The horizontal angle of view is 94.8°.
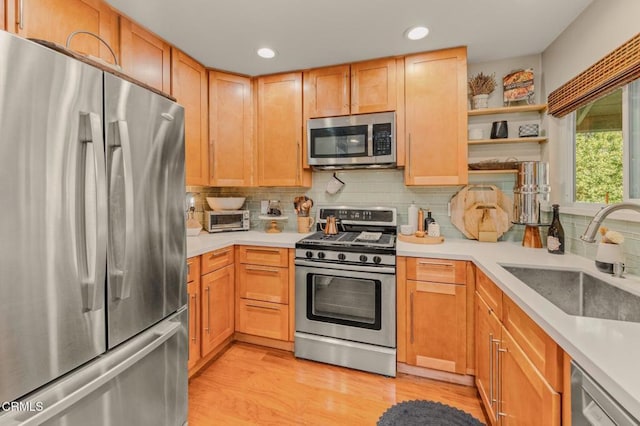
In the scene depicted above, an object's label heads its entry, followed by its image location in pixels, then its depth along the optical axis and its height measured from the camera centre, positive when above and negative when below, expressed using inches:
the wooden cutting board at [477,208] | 95.2 +0.5
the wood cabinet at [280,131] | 105.8 +29.1
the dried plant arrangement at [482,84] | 93.3 +40.1
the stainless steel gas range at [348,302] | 83.3 -27.3
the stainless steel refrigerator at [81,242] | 32.7 -4.2
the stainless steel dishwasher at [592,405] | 25.8 -18.9
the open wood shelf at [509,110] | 88.3 +30.7
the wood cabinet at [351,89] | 95.7 +41.0
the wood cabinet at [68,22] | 53.2 +38.3
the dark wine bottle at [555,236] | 75.3 -6.9
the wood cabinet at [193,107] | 91.4 +34.3
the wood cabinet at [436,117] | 89.4 +28.7
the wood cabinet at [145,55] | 74.2 +42.2
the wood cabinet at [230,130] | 105.3 +29.4
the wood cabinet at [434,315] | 79.0 -29.0
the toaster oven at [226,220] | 107.5 -3.7
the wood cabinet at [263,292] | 94.7 -26.8
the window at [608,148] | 61.2 +14.5
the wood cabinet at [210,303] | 80.8 -27.9
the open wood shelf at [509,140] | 88.9 +21.4
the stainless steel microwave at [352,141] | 95.0 +23.1
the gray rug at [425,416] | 65.9 -47.6
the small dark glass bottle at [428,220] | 99.4 -3.5
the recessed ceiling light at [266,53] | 90.0 +49.3
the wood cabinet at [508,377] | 38.2 -27.5
